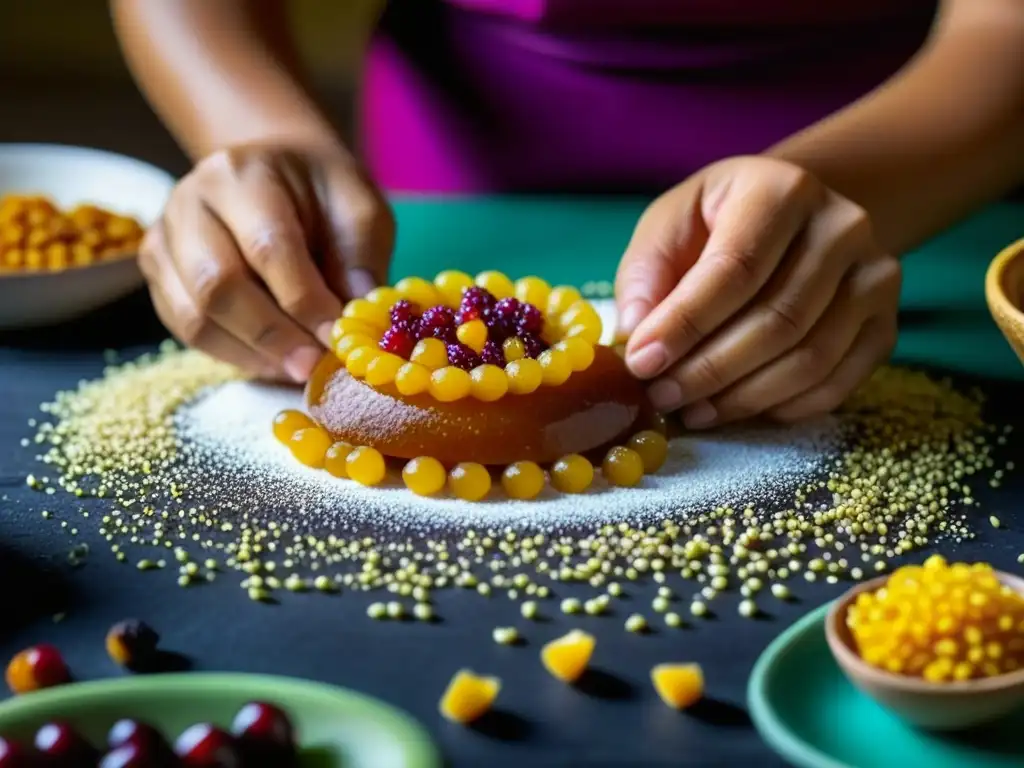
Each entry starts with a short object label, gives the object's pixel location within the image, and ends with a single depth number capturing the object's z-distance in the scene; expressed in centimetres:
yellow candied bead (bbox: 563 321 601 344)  114
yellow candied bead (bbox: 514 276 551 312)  120
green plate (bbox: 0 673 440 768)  67
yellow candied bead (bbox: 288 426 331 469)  109
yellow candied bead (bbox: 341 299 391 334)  115
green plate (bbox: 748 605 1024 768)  68
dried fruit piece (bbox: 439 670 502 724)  72
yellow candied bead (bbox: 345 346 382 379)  108
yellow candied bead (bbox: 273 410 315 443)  112
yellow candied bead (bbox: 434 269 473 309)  121
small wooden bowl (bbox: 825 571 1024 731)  67
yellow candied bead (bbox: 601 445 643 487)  105
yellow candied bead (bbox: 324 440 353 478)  107
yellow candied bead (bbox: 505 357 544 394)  105
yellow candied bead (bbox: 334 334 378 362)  111
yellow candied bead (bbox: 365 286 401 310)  116
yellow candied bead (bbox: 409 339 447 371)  107
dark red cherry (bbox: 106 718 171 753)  63
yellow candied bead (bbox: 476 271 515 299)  121
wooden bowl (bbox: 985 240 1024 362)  99
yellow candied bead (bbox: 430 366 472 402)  104
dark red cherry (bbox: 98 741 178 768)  62
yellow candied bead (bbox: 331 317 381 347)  113
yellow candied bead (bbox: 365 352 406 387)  107
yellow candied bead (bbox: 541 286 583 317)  118
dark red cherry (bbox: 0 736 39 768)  63
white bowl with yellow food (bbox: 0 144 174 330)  163
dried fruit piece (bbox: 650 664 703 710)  73
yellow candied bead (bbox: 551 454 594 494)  104
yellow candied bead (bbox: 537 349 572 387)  107
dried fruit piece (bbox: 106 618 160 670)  79
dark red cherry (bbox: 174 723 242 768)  62
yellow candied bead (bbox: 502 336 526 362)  108
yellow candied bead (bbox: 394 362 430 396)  105
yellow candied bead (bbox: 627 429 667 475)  108
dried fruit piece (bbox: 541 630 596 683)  77
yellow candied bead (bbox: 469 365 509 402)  104
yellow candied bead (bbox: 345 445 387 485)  106
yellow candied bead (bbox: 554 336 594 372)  109
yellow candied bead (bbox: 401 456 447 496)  103
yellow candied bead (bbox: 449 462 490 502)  102
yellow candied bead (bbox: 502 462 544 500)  103
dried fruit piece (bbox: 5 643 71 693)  76
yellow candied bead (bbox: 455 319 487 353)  109
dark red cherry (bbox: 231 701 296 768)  65
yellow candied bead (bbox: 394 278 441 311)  119
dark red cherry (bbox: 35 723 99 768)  64
